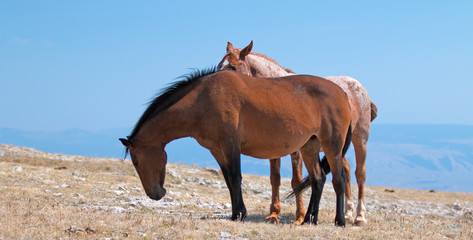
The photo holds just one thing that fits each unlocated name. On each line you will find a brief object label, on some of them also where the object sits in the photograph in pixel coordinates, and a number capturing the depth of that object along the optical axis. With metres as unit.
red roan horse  19.12
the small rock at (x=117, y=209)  18.97
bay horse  15.77
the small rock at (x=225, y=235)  13.45
